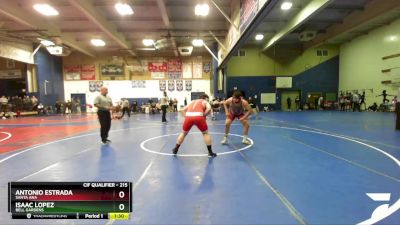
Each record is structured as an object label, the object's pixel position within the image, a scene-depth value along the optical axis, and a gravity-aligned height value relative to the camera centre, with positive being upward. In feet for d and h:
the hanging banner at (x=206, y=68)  102.63 +11.43
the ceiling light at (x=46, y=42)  68.53 +14.77
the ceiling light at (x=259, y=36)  79.64 +19.01
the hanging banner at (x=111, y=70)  100.99 +10.50
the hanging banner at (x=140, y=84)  102.17 +5.00
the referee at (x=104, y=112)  27.81 -1.70
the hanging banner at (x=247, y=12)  30.41 +11.26
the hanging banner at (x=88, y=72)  100.32 +9.63
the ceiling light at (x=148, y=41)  76.79 +16.84
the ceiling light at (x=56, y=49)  74.43 +13.86
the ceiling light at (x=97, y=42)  77.58 +16.89
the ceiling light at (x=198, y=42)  73.90 +15.97
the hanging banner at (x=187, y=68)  102.48 +11.41
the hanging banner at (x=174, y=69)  102.17 +10.99
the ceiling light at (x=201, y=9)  50.26 +17.67
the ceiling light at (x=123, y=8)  46.61 +16.62
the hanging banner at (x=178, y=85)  102.58 +4.60
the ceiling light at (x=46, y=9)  49.11 +17.42
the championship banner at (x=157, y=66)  102.01 +12.16
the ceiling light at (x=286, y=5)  50.36 +18.24
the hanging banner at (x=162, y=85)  102.37 +4.60
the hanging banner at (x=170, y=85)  102.58 +4.61
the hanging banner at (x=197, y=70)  102.53 +10.62
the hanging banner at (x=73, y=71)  100.07 +10.01
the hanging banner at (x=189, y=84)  102.78 +5.01
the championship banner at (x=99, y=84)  100.89 +4.94
